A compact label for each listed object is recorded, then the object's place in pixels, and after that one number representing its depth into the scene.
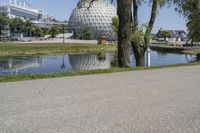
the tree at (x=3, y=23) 116.69
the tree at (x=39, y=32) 149.07
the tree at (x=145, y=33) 24.31
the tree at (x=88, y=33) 133.75
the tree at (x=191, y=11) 33.75
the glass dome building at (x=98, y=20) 148.50
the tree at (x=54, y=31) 147.88
